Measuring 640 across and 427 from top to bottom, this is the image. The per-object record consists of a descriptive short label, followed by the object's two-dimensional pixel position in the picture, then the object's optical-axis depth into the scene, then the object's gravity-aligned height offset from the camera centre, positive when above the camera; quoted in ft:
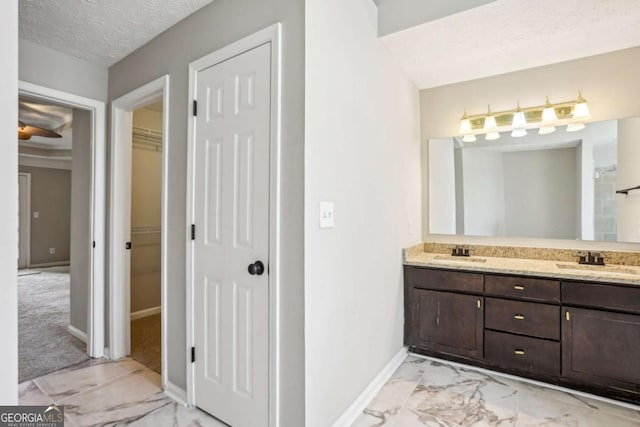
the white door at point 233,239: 5.39 -0.46
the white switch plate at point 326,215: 5.25 -0.01
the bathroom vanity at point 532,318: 6.52 -2.43
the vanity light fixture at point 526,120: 8.38 +2.66
